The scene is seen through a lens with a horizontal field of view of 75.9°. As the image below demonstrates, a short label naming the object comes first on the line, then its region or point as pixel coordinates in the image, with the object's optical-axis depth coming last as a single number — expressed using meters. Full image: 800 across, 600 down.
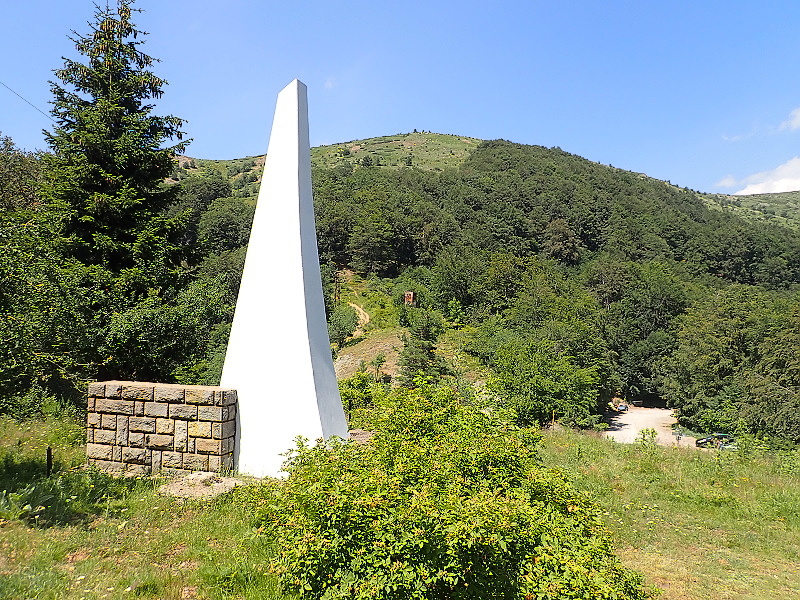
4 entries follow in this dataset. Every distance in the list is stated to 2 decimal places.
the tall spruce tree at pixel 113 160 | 9.80
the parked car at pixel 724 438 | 22.22
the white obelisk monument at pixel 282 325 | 6.46
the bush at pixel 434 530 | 2.87
